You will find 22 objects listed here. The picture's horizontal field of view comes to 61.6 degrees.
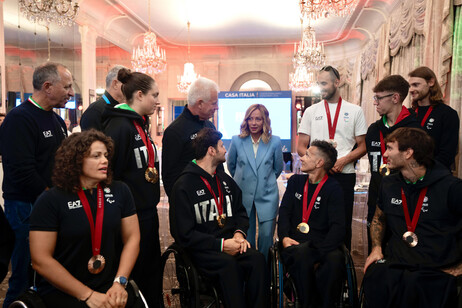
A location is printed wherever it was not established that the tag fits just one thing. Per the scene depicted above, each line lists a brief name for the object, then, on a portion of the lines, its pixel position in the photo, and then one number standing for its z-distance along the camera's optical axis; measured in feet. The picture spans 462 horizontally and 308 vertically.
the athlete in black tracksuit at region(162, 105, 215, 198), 9.18
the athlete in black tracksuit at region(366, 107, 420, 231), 9.32
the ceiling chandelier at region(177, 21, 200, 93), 33.22
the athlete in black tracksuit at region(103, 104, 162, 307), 7.76
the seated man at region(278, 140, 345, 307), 7.91
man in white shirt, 9.82
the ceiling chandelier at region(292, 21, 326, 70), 25.44
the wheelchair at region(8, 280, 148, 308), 5.56
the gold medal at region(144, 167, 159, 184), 8.07
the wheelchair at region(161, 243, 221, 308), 7.28
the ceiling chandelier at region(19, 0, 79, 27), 14.97
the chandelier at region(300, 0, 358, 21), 16.21
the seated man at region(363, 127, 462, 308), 6.82
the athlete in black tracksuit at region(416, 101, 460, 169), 9.62
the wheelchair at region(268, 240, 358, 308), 7.64
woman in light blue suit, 10.41
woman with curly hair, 5.97
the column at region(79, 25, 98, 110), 27.89
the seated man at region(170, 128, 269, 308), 7.71
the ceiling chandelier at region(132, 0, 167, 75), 25.77
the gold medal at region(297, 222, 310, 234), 8.86
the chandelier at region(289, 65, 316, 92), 32.91
